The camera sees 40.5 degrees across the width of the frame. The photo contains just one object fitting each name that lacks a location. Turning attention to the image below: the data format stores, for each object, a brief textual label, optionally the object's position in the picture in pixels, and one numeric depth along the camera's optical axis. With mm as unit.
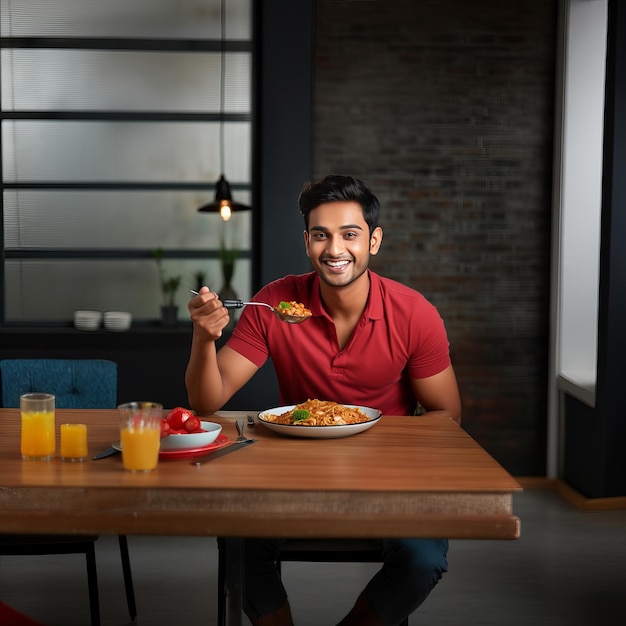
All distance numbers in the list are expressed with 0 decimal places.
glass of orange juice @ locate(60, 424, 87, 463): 1777
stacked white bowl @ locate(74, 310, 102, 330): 4273
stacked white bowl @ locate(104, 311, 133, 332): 4270
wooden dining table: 1549
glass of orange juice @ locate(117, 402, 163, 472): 1669
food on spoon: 2334
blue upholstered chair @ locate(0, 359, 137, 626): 2859
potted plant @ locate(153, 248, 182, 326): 4367
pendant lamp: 3959
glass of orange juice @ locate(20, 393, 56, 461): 1777
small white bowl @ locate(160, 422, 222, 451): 1794
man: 2410
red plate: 1779
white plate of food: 1942
